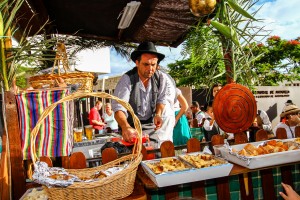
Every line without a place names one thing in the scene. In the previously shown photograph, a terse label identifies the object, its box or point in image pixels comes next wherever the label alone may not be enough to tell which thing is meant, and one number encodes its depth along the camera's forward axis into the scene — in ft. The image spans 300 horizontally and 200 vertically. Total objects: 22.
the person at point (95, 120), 25.52
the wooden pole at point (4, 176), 5.75
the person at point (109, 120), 26.07
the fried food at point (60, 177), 5.04
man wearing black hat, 9.25
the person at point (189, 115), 29.00
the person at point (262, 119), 21.79
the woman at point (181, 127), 14.23
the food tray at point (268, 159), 6.21
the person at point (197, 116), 22.00
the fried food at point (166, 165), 5.83
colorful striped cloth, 6.38
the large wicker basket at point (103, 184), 4.78
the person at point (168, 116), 10.41
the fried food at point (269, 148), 6.57
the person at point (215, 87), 13.91
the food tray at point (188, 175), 5.58
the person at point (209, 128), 18.54
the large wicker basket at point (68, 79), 9.58
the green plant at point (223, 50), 8.12
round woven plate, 7.95
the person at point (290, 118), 15.92
